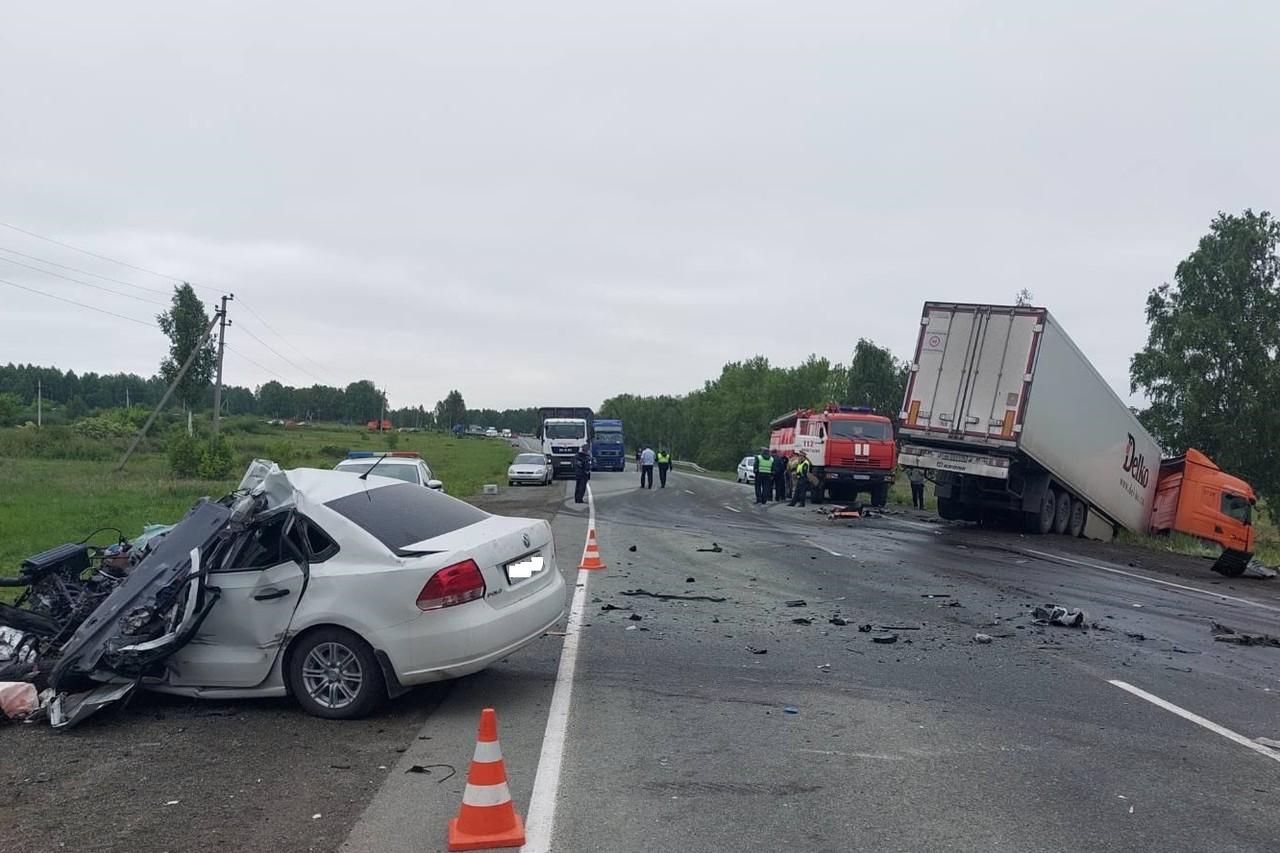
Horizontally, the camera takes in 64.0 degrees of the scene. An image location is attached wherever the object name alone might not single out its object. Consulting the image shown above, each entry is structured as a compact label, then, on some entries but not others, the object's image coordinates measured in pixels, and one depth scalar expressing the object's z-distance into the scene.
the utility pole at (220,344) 43.34
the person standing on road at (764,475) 32.28
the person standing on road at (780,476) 33.16
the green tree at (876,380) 79.75
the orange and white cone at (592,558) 14.16
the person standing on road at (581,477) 30.83
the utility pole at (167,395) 38.97
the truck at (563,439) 45.78
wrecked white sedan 6.23
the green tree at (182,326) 86.56
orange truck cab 23.11
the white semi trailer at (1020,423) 20.69
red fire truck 30.38
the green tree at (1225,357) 43.38
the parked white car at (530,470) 40.84
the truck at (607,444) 53.09
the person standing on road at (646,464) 40.62
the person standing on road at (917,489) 31.89
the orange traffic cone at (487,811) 4.33
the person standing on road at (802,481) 29.91
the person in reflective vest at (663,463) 40.41
